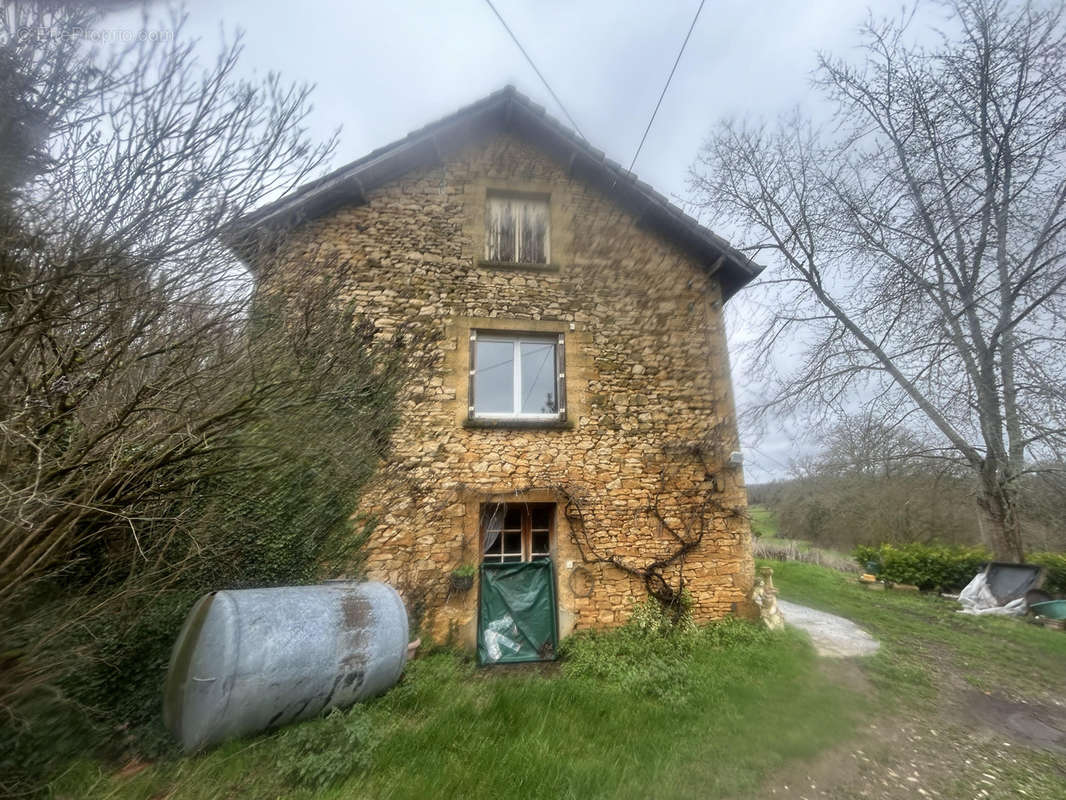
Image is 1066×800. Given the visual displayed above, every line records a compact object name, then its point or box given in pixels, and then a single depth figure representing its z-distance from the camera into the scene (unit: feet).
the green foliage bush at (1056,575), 33.76
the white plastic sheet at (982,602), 30.99
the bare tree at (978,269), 28.22
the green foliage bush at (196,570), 10.31
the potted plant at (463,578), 20.25
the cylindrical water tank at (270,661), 11.23
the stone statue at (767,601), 22.40
